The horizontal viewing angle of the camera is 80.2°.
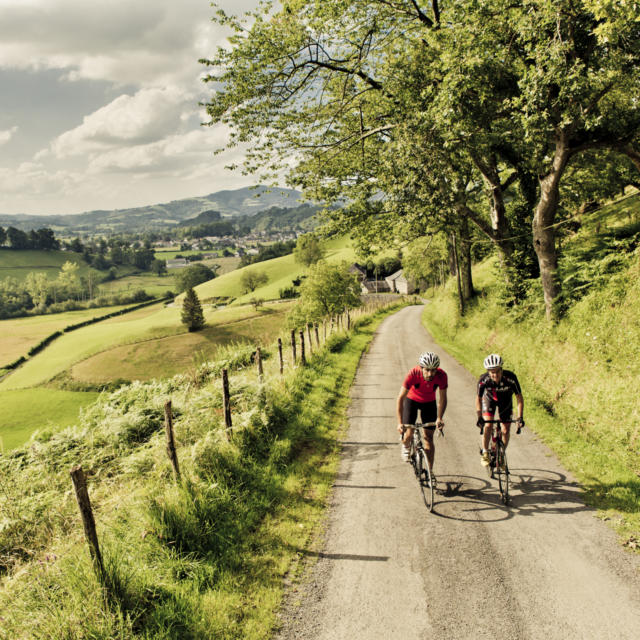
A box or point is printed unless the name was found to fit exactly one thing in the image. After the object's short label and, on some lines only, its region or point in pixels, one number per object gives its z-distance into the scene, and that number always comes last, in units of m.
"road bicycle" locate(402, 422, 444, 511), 7.16
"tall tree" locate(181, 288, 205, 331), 88.64
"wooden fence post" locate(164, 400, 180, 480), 6.97
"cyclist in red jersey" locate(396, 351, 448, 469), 7.15
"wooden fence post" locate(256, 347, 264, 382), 12.51
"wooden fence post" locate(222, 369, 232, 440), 9.02
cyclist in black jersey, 7.46
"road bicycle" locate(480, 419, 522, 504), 7.09
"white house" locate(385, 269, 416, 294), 116.81
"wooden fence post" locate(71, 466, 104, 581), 4.75
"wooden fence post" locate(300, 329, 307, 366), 16.48
